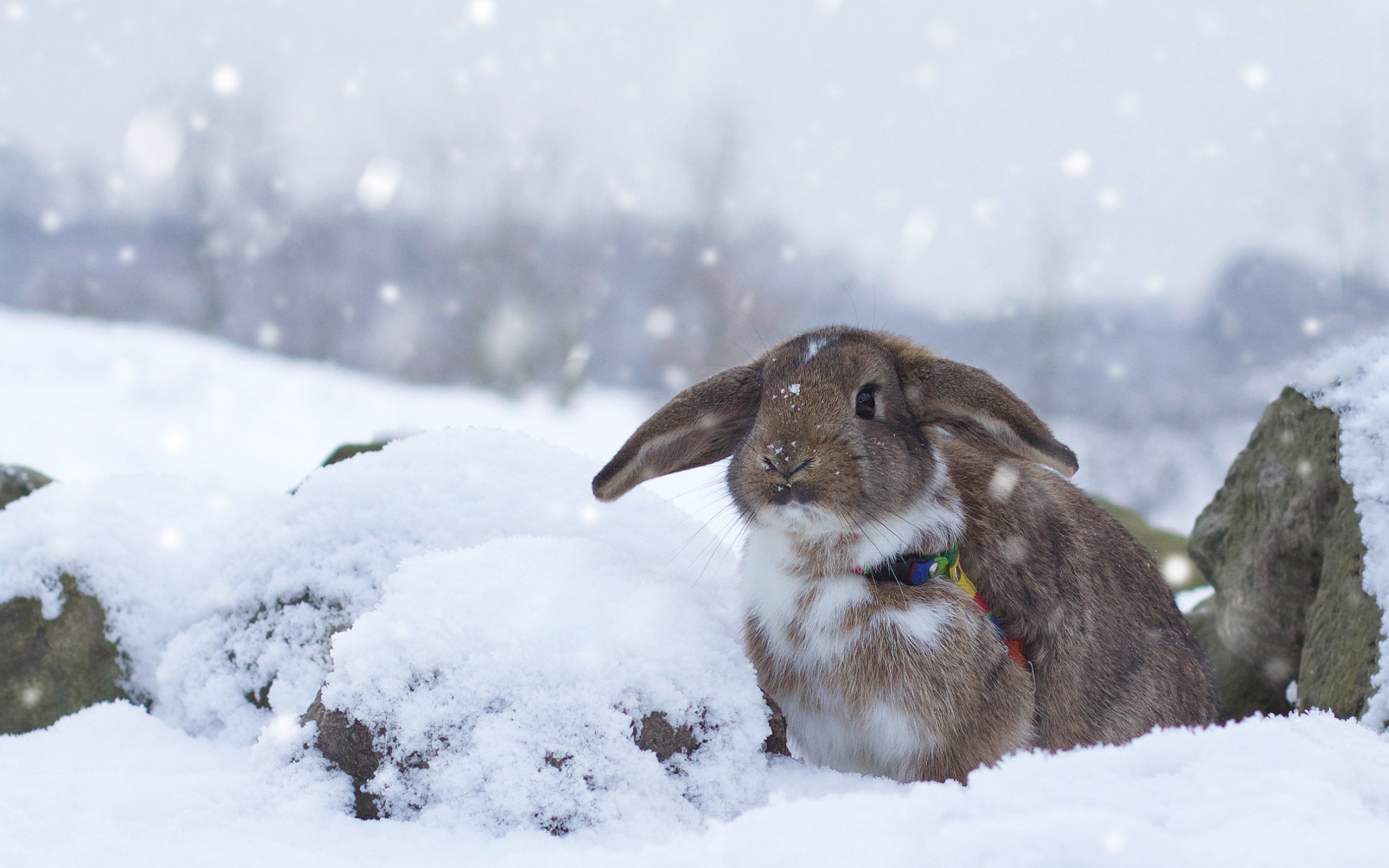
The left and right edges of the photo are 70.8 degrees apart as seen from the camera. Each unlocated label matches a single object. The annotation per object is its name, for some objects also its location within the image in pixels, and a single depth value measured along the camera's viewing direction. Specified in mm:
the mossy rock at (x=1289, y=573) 3117
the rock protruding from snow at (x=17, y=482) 4199
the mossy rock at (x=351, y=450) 4483
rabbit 2602
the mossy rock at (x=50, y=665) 3160
